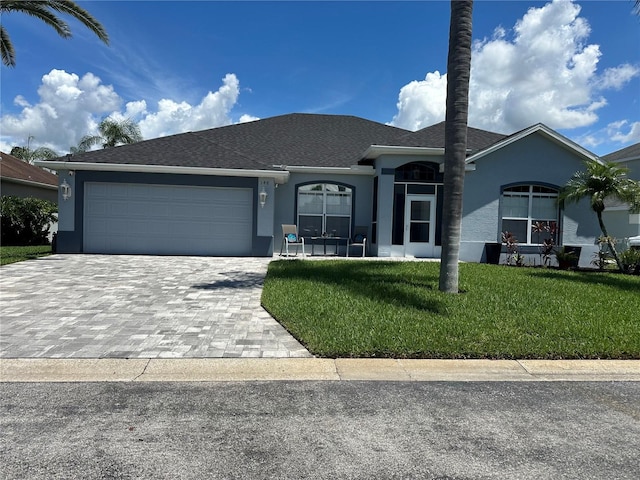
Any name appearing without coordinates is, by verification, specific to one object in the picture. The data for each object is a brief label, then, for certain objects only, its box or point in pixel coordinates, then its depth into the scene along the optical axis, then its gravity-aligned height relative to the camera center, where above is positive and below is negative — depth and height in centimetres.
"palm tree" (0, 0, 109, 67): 1339 +650
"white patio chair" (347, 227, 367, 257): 1625 -38
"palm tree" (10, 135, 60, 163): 3981 +614
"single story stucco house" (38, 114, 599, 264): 1468 +103
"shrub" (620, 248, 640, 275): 1286 -70
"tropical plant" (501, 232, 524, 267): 1428 -58
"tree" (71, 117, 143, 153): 3123 +615
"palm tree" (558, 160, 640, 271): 1302 +150
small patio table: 1659 -53
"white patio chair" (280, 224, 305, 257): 1584 -41
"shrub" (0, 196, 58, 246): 1780 -13
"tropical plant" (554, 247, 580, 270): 1377 -75
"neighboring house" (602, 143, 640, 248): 2081 +121
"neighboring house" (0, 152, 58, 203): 2062 +182
